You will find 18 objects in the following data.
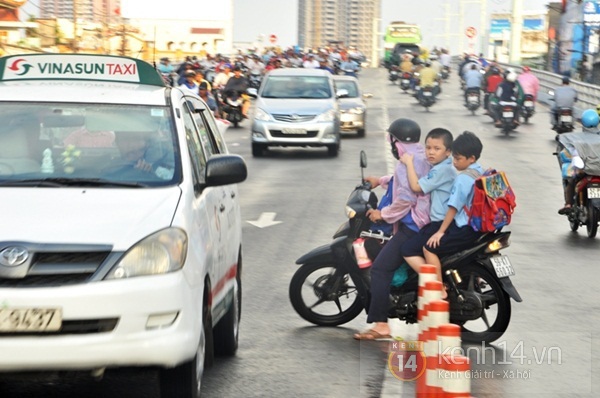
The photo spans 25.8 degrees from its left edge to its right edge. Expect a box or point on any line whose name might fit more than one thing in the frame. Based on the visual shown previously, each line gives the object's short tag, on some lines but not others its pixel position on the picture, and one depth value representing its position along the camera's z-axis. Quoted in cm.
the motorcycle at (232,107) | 3789
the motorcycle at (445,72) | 7674
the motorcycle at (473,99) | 4488
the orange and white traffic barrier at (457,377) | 501
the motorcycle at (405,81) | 5982
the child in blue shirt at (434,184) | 860
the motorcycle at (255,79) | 6340
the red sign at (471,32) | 11338
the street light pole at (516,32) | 6938
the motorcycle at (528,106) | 3941
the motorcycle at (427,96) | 4594
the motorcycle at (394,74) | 7044
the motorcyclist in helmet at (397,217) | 867
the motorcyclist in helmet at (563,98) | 3241
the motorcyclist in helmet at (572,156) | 1553
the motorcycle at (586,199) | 1546
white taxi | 579
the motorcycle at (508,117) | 3509
